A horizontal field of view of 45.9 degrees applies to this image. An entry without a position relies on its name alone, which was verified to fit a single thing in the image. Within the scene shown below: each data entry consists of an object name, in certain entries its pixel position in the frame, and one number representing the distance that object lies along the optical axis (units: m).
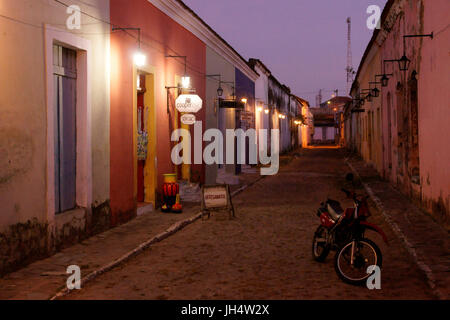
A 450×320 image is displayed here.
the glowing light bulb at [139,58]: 10.41
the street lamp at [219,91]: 17.25
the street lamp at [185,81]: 13.25
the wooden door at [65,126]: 7.73
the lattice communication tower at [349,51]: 78.56
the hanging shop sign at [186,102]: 12.56
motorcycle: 5.91
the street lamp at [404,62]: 11.59
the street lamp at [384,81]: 15.55
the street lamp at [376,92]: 19.12
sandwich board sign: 10.73
